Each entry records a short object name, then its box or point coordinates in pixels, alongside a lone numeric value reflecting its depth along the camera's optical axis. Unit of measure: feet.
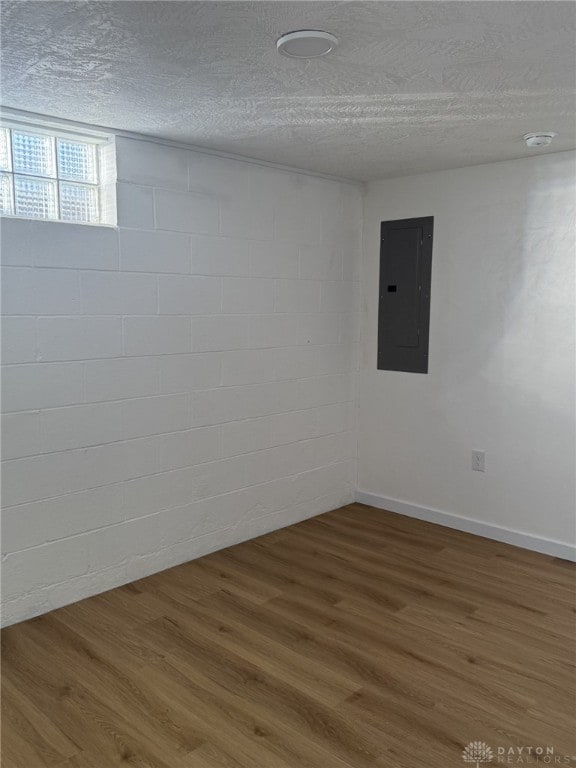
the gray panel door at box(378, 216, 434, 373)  13.82
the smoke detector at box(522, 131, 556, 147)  10.37
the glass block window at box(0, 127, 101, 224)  9.64
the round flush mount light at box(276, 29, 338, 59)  6.36
